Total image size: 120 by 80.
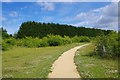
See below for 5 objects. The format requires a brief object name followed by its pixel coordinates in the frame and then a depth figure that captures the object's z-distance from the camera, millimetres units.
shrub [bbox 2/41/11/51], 16824
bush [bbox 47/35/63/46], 22572
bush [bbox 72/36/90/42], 29098
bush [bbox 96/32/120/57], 9307
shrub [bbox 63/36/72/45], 24319
